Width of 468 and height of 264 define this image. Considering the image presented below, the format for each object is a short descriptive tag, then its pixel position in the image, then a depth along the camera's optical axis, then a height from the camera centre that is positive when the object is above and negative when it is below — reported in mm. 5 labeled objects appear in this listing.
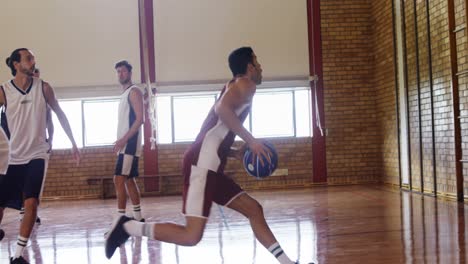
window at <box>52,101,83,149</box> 9680 +316
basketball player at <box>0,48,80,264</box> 3766 +37
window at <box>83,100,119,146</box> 9742 +250
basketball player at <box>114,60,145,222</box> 5363 +49
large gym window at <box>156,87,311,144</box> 9812 +300
